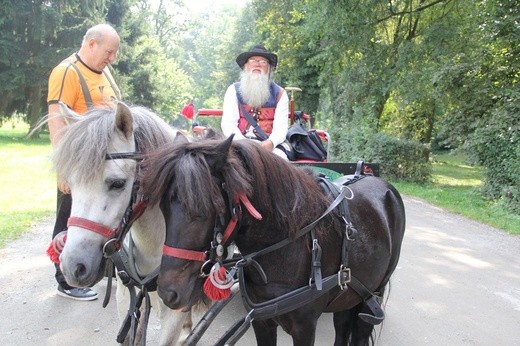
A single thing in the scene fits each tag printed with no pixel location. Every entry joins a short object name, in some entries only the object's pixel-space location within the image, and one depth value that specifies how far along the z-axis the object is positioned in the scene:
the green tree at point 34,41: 21.88
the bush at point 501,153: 10.07
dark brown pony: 1.72
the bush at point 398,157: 14.36
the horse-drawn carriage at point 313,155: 3.83
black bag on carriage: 4.07
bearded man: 3.89
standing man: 3.09
